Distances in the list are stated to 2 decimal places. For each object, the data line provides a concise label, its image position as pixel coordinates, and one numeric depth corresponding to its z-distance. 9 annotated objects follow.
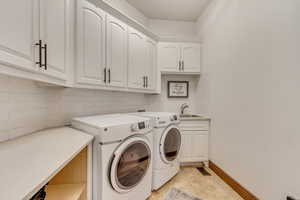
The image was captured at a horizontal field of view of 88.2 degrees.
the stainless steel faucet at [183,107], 3.36
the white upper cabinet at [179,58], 3.02
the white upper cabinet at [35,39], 0.72
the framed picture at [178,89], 3.36
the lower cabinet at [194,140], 2.68
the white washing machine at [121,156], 1.28
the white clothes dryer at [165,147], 1.97
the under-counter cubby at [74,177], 1.19
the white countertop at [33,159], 0.52
